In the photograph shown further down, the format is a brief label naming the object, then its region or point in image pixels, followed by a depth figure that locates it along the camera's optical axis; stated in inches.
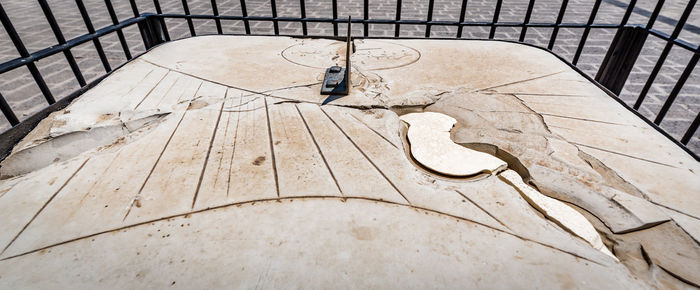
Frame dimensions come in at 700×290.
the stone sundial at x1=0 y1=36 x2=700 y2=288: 29.7
